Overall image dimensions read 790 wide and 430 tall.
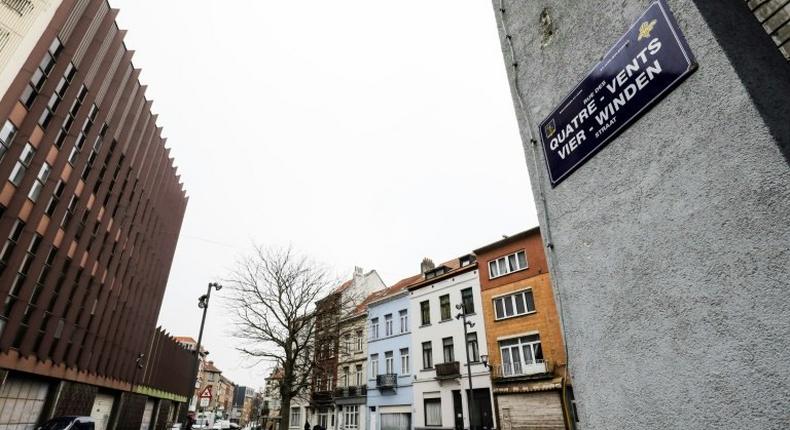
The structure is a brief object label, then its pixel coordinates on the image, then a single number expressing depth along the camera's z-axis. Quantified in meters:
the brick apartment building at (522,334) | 20.08
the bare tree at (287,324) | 23.80
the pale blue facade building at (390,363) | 28.25
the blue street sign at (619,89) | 2.67
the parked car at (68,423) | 16.03
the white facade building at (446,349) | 23.53
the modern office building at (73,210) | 17.83
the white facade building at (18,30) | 16.39
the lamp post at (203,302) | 18.28
